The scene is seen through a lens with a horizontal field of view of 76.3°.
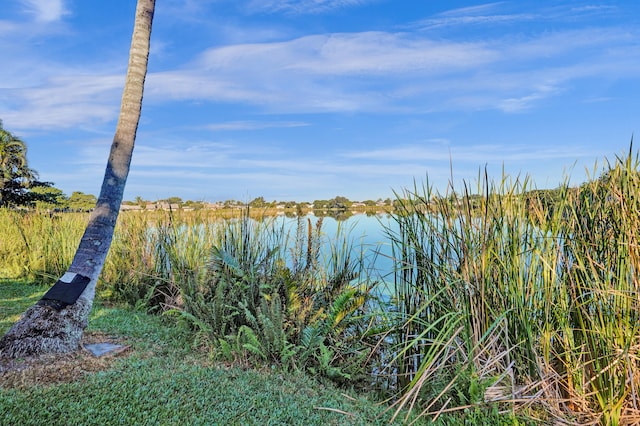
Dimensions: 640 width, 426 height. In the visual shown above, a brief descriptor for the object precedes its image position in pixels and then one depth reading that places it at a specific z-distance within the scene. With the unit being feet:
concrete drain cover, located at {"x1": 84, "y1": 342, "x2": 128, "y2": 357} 13.35
